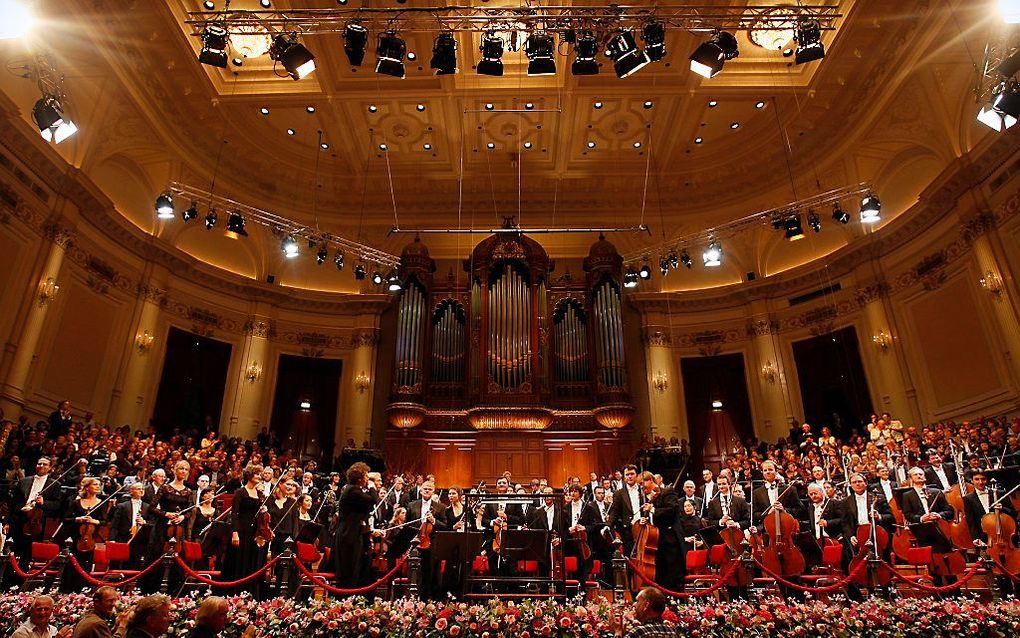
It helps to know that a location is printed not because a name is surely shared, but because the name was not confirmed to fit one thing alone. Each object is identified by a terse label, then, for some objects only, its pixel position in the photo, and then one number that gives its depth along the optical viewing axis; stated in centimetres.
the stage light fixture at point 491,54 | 757
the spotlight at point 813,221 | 1003
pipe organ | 1167
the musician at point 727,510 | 632
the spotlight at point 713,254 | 1104
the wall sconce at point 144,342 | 1152
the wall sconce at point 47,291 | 949
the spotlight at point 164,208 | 952
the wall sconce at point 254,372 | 1290
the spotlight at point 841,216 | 987
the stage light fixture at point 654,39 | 724
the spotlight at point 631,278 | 1184
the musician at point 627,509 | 652
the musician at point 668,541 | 548
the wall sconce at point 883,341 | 1130
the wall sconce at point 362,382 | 1321
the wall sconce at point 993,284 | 919
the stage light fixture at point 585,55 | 757
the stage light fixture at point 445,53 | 754
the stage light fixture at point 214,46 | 730
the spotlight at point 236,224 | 1059
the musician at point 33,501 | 618
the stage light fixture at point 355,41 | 727
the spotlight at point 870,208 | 902
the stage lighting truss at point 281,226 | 1083
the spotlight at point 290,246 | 1083
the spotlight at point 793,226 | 1051
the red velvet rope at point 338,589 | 461
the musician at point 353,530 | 522
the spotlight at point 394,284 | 1172
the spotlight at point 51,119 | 747
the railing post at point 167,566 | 491
